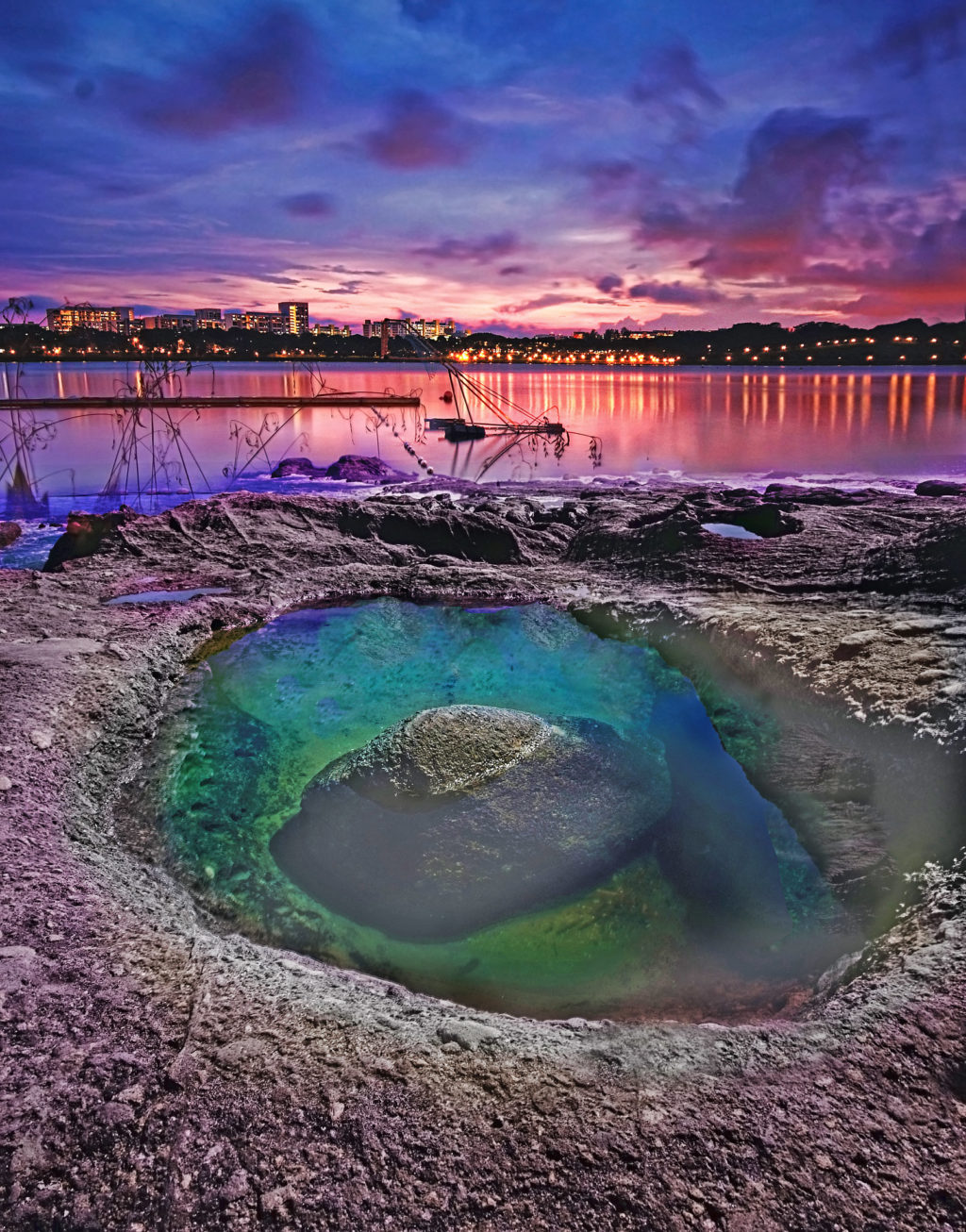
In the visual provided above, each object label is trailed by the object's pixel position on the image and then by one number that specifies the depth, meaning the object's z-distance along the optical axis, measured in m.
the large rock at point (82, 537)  12.23
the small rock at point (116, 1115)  2.82
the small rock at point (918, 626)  6.90
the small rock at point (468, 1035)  3.38
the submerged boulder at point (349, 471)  22.16
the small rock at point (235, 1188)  2.57
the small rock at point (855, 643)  6.86
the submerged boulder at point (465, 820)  5.17
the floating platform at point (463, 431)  32.56
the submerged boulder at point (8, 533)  14.73
